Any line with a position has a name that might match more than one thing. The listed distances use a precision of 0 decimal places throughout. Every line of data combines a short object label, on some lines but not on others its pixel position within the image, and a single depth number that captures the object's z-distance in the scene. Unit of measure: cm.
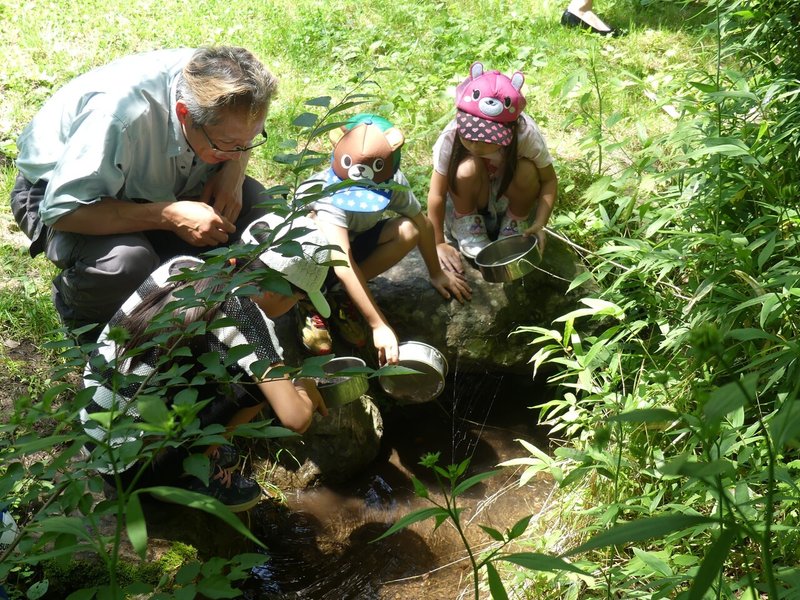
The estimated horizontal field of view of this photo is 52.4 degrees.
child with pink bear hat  338
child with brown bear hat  313
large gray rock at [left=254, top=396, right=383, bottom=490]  324
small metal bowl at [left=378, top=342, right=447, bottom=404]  310
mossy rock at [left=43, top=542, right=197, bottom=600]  213
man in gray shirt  269
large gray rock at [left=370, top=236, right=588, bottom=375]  354
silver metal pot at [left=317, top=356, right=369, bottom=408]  282
